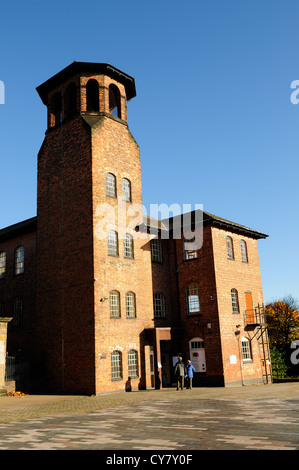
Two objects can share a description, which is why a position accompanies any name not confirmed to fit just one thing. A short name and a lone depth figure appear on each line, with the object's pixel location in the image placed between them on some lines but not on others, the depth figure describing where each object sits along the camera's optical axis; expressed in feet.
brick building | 71.82
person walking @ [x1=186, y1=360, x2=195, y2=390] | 70.95
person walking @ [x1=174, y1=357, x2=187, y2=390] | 69.46
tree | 179.01
